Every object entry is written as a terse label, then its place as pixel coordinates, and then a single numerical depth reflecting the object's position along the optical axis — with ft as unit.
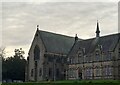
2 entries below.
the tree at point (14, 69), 372.38
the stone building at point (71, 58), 247.70
